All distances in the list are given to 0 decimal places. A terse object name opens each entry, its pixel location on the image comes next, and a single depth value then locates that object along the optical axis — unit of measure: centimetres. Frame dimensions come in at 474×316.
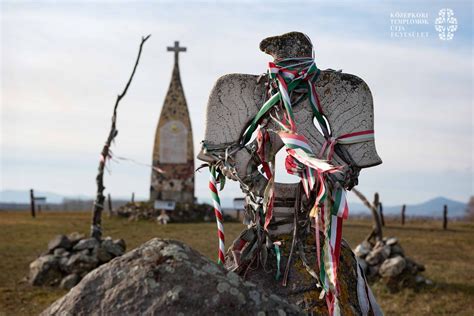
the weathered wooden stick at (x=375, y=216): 1377
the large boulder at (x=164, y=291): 242
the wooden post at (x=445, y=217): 2555
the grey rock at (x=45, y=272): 1252
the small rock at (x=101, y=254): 1310
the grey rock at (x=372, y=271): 1253
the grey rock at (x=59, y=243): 1342
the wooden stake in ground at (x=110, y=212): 2674
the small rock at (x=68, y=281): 1226
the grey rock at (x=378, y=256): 1277
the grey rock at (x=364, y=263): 1259
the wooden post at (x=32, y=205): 2800
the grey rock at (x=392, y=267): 1212
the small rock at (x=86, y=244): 1333
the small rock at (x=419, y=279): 1216
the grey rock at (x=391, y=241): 1318
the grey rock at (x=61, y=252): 1314
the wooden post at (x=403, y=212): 2790
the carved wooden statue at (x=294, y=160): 440
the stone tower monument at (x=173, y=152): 2662
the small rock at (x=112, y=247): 1345
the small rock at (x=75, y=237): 1370
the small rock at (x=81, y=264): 1275
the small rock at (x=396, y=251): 1290
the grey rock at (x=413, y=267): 1238
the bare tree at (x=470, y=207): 5992
